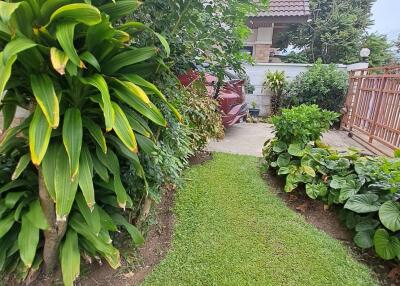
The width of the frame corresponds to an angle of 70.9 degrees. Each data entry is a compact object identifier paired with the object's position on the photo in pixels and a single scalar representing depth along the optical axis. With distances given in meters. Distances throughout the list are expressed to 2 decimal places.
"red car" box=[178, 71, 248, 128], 5.00
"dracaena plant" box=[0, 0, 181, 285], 1.24
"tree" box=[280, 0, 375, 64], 10.62
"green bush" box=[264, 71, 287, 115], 7.30
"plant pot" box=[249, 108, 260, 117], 7.57
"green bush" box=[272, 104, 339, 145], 3.23
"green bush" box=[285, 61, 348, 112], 6.84
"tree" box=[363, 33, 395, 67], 10.74
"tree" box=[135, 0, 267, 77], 1.86
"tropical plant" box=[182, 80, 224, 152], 3.15
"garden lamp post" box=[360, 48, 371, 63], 7.86
